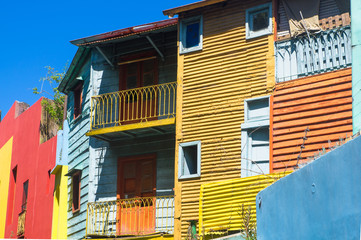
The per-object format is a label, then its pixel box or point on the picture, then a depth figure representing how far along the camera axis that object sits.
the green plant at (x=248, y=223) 14.42
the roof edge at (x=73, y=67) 22.01
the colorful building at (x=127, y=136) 19.31
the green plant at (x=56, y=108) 26.58
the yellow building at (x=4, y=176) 29.61
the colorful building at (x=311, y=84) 16.06
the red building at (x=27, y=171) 24.69
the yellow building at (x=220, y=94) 17.39
